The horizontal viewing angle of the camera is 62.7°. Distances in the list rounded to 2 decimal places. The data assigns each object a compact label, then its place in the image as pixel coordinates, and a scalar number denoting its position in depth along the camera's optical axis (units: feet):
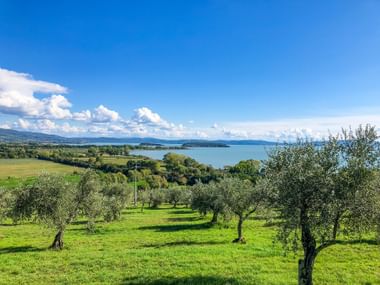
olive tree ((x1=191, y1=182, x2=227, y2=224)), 156.80
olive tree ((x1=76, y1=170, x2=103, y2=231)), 107.65
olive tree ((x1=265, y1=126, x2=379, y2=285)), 49.03
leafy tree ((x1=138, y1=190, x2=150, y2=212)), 293.10
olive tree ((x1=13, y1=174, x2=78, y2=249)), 99.25
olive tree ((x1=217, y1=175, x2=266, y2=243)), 108.99
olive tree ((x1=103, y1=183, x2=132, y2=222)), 221.66
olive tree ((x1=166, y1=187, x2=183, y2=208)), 283.59
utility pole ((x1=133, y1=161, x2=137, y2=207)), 298.21
